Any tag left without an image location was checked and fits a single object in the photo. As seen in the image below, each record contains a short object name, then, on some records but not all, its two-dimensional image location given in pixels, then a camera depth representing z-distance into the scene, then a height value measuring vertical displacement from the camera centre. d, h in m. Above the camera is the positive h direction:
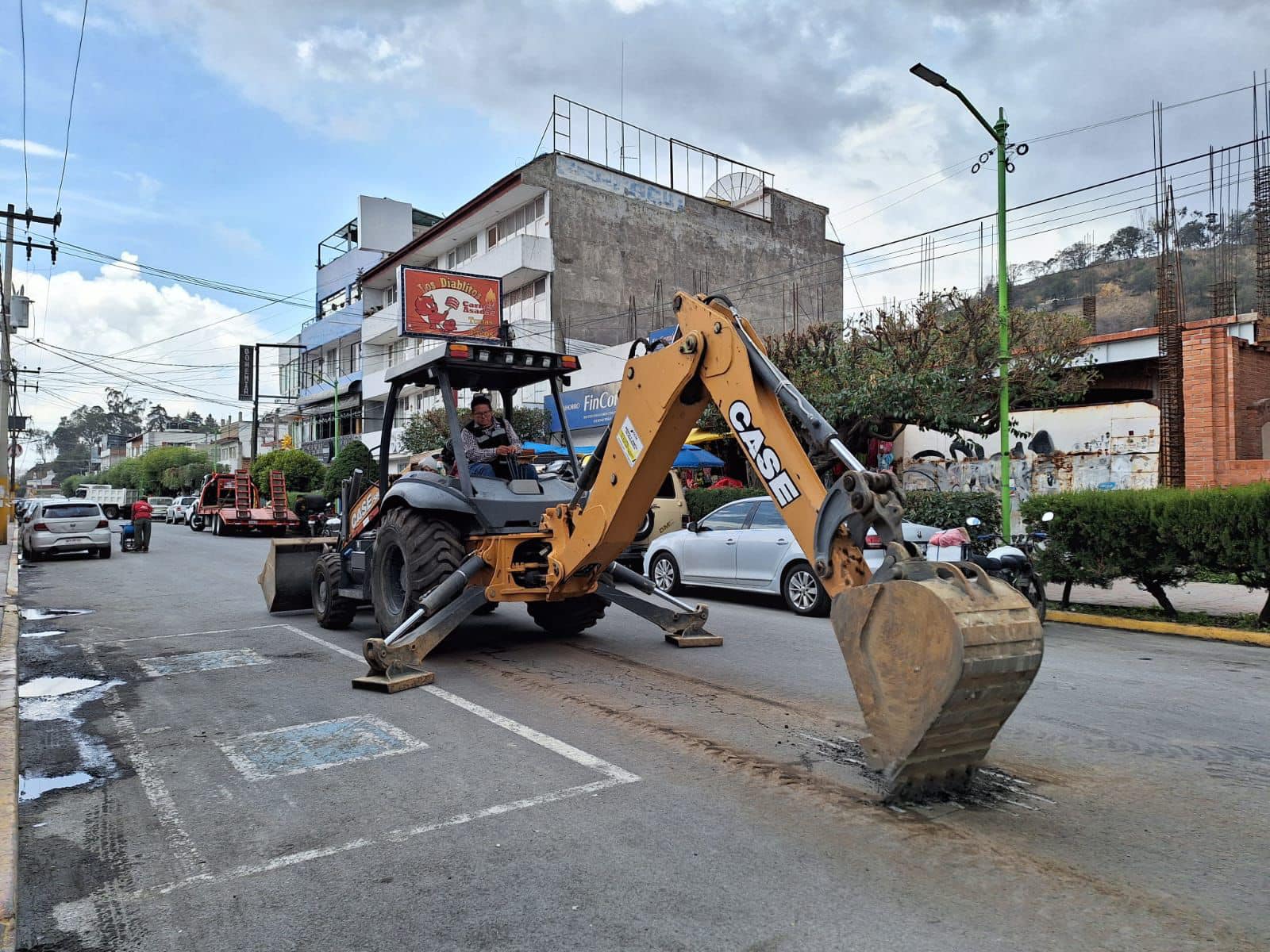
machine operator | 8.27 +0.52
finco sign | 28.12 +3.10
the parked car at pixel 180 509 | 45.75 -0.54
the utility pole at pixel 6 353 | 27.05 +4.78
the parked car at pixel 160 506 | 55.03 -0.44
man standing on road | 23.62 -0.60
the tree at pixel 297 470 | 43.50 +1.42
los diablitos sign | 34.50 +7.66
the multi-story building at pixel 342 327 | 48.78 +10.47
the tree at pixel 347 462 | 35.97 +1.55
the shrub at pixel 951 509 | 15.66 -0.10
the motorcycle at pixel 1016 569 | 9.99 -0.74
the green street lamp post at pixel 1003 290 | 13.73 +3.32
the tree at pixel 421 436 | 31.86 +2.38
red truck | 31.95 -0.29
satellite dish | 40.97 +14.54
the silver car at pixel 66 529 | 21.86 -0.77
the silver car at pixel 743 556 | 11.52 -0.78
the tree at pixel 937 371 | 16.67 +2.58
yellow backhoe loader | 3.93 -0.39
